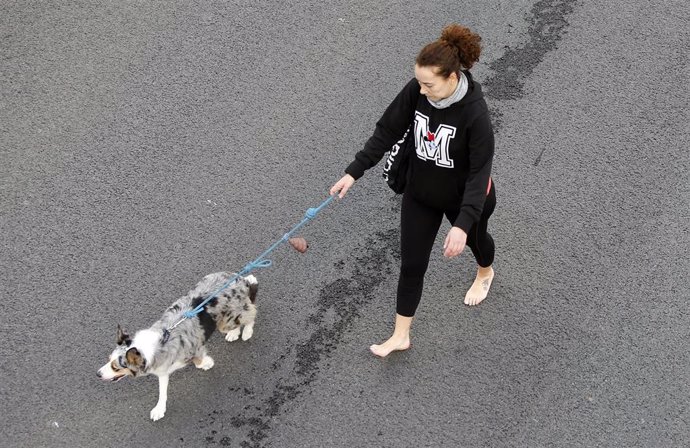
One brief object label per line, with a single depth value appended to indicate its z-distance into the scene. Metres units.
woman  7.61
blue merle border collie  8.62
